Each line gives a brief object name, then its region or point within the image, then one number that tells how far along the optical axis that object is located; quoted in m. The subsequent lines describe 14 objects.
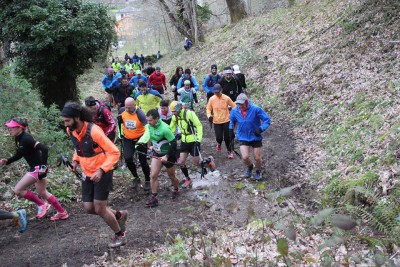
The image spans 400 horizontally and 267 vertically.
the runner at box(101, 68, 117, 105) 15.15
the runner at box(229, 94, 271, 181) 8.46
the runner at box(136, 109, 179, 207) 7.45
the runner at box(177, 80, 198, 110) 12.01
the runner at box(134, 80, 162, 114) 10.74
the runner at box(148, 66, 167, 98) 15.59
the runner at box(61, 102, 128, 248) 5.33
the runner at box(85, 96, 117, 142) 8.42
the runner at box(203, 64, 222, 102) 12.92
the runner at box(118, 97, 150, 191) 8.31
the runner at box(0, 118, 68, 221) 6.75
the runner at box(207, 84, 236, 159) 10.17
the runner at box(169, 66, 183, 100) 13.62
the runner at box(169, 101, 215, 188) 8.36
